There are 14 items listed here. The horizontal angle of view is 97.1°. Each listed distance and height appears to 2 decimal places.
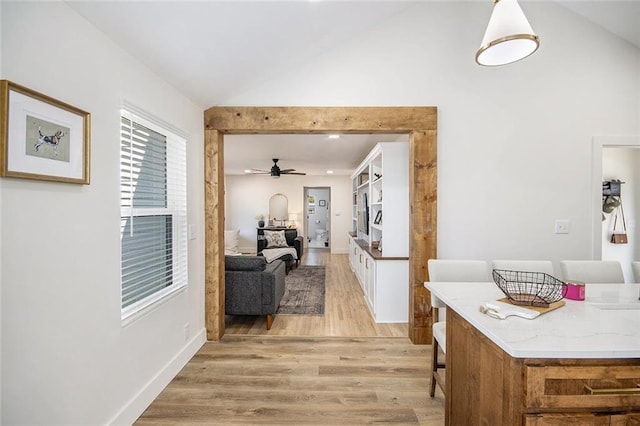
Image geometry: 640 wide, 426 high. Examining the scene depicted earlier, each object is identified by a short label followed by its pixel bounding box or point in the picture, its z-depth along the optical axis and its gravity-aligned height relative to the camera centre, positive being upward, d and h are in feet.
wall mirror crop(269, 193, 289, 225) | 30.30 +0.56
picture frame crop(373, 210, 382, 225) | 14.72 -0.32
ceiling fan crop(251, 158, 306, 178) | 21.07 +3.25
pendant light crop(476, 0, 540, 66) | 4.76 +3.13
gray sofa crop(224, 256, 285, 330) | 10.71 -3.01
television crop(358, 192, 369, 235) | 17.17 -0.22
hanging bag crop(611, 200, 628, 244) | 13.62 -1.04
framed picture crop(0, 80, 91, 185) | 3.60 +1.11
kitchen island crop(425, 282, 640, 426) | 3.37 -1.95
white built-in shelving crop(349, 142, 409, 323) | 11.31 -1.34
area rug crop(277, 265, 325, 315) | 12.68 -4.28
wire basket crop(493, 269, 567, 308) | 4.78 -1.42
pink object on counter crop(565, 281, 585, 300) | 5.14 -1.43
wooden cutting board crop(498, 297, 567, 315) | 4.49 -1.55
